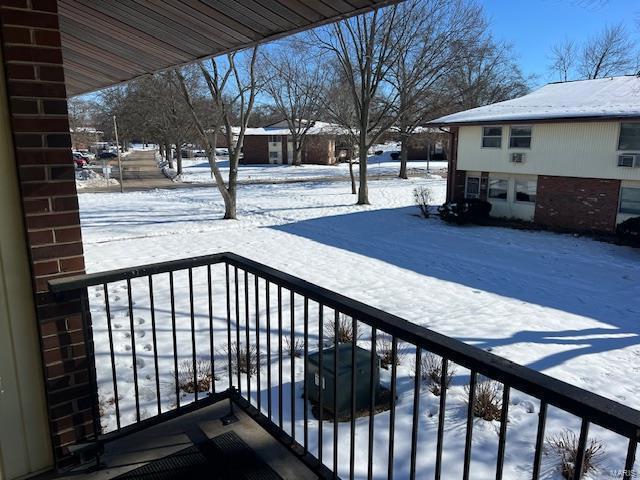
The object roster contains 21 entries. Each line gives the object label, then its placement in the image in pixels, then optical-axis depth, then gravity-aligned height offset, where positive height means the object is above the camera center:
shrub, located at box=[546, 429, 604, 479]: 3.06 -2.09
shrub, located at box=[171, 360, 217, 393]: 3.88 -1.98
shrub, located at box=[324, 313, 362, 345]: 5.23 -2.12
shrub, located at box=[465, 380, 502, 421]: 3.70 -2.06
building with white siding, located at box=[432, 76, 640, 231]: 14.30 -0.08
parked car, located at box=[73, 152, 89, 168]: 38.50 -0.80
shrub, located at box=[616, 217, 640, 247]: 12.59 -2.15
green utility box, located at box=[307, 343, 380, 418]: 3.56 -1.78
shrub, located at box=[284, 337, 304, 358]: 4.86 -2.11
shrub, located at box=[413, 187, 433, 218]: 17.08 -1.99
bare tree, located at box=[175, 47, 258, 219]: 13.85 +1.34
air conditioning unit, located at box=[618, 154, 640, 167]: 13.91 -0.22
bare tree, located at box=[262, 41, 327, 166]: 43.22 +3.99
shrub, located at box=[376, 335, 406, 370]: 4.65 -2.15
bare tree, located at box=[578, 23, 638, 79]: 35.25 +6.85
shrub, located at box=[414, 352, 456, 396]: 4.18 -2.11
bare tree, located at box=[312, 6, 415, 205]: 18.19 +3.97
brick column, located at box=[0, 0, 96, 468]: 2.06 -0.18
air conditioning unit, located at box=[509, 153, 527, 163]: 16.56 -0.19
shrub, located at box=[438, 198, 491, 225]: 15.81 -2.02
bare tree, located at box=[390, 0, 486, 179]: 18.78 +4.14
